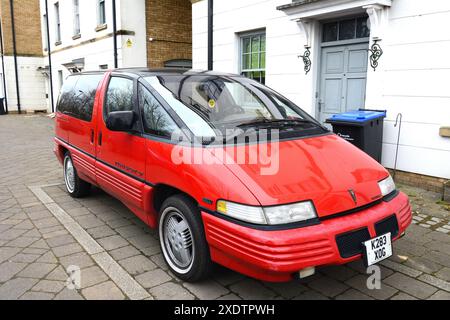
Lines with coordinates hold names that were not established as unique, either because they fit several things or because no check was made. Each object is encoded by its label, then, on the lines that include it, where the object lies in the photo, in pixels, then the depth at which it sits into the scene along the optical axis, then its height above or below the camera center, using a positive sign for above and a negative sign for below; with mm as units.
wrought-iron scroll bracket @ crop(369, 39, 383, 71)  6423 +679
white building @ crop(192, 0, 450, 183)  5824 +667
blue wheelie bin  5988 -512
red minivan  2619 -647
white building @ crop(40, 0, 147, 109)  13984 +2424
